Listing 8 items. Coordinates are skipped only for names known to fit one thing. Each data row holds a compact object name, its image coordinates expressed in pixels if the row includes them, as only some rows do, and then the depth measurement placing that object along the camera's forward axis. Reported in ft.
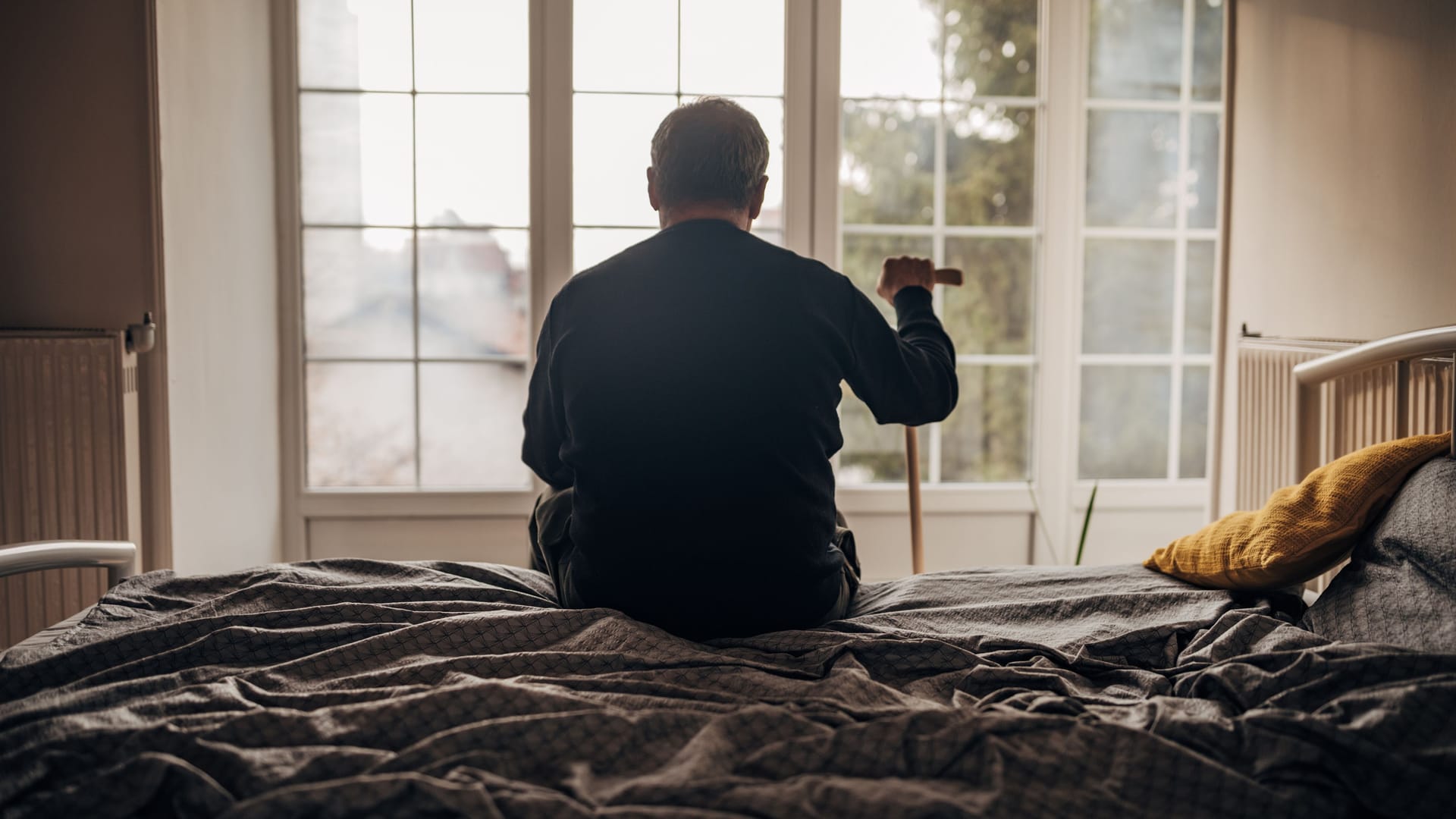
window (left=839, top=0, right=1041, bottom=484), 11.15
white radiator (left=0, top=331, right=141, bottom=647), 7.73
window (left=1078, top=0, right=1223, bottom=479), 11.25
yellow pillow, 4.90
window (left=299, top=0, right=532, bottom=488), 10.84
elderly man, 4.72
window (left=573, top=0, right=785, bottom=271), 10.89
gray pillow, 4.21
